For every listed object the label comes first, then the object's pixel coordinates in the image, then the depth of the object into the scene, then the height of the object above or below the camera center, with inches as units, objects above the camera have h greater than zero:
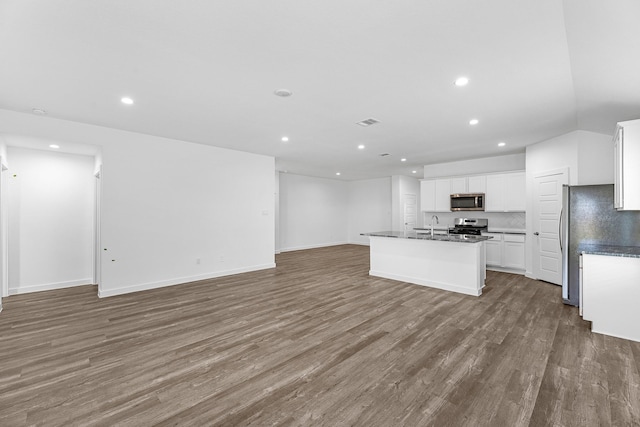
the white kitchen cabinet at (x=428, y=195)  301.4 +22.0
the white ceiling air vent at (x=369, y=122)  164.6 +57.3
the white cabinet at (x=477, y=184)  265.4 +30.9
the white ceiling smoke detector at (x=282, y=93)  125.3 +56.7
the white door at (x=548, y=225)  196.1 -7.1
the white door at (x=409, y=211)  408.5 +6.3
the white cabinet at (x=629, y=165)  119.4 +22.2
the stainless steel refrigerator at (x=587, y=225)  145.5 -5.4
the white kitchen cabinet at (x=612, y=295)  118.6 -35.4
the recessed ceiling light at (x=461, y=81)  114.3 +56.8
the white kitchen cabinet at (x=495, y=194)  255.4 +20.2
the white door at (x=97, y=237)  182.8 -16.9
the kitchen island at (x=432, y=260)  179.6 -32.5
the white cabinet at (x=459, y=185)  278.6 +31.2
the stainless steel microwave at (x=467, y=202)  264.9 +13.4
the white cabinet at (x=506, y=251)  234.2 -31.3
